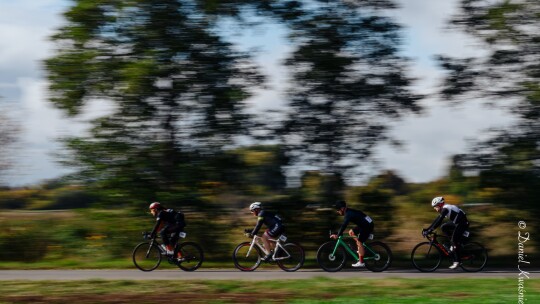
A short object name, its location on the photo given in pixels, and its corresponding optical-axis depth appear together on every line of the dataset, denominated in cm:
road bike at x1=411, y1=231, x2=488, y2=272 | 1995
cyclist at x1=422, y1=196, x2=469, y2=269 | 1950
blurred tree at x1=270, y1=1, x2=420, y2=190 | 2225
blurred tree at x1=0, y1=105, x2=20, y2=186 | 2706
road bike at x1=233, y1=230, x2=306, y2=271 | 2008
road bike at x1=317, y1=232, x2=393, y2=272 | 2003
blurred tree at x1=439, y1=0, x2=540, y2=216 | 2189
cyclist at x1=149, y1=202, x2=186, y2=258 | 2014
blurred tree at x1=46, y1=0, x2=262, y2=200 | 2178
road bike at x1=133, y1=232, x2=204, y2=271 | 2033
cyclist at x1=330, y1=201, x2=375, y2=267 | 1956
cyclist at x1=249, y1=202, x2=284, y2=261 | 1984
